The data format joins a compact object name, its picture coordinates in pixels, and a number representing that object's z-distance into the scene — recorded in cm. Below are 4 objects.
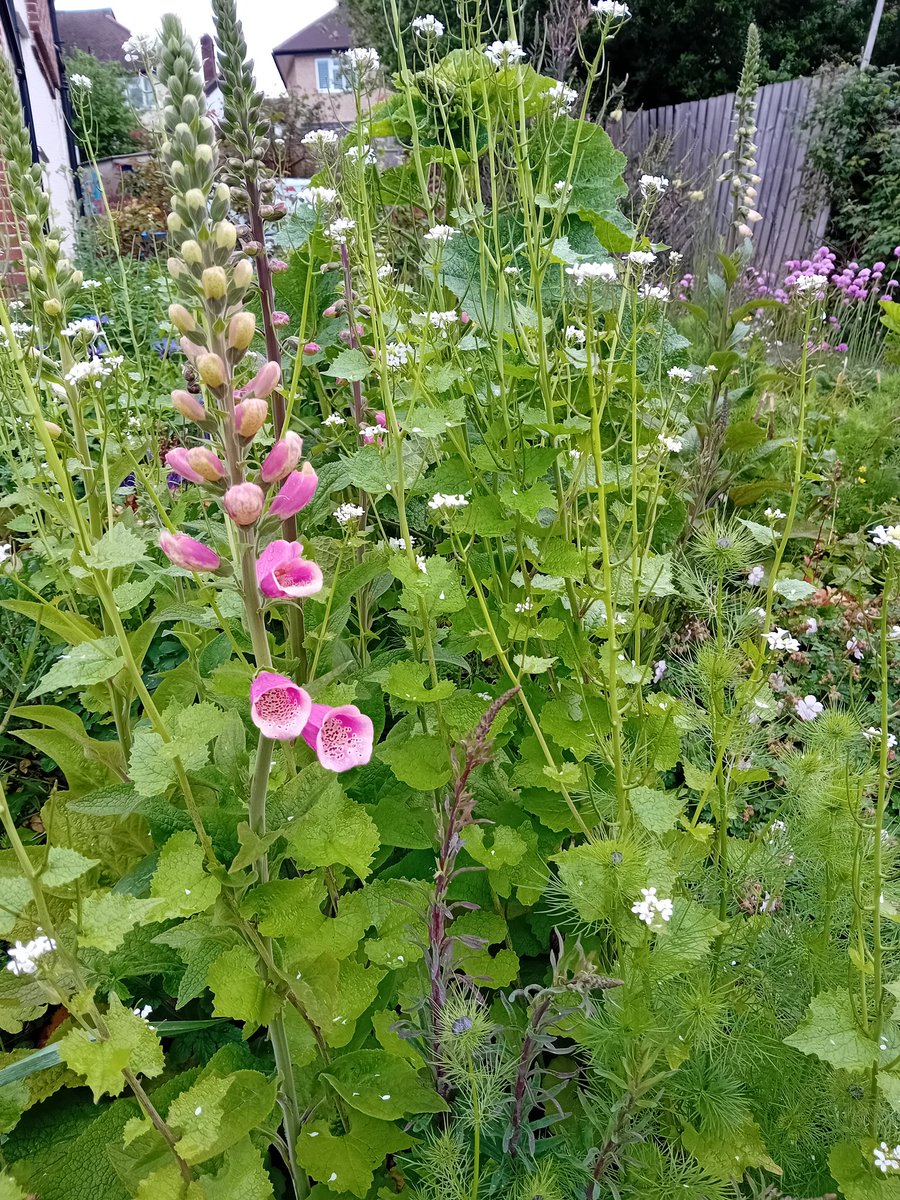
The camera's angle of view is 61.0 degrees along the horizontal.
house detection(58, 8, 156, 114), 3538
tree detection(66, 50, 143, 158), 1691
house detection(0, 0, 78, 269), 1098
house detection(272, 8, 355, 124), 4216
